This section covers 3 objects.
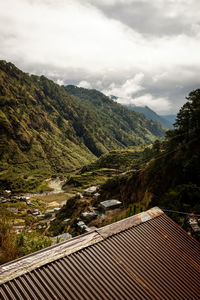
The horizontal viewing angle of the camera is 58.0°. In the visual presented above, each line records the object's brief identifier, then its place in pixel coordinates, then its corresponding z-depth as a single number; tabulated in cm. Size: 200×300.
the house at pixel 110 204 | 5825
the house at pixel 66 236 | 4572
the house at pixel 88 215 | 5751
